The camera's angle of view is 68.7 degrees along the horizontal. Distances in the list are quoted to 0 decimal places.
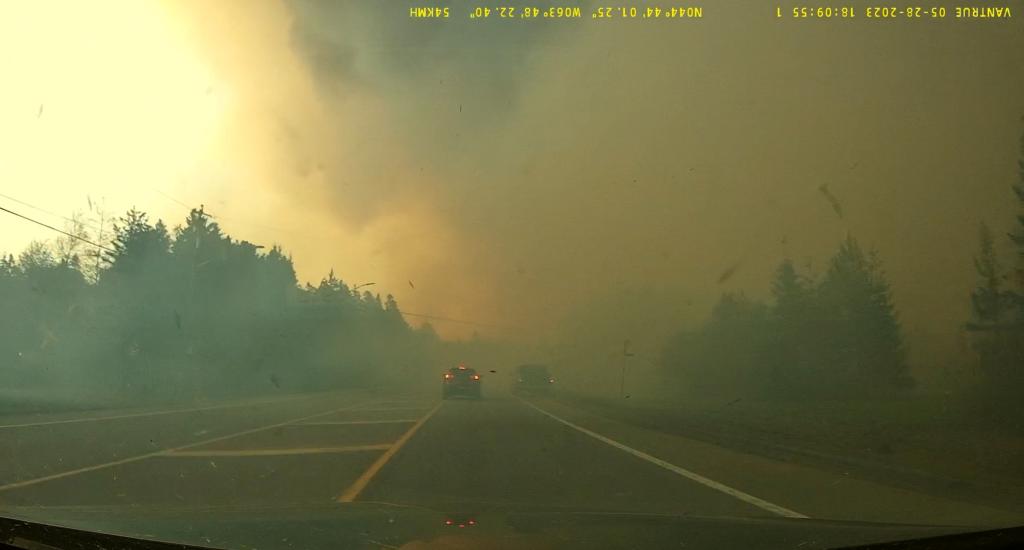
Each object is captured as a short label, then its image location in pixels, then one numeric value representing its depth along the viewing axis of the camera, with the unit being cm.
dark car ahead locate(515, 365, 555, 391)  5369
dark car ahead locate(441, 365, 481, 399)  3934
